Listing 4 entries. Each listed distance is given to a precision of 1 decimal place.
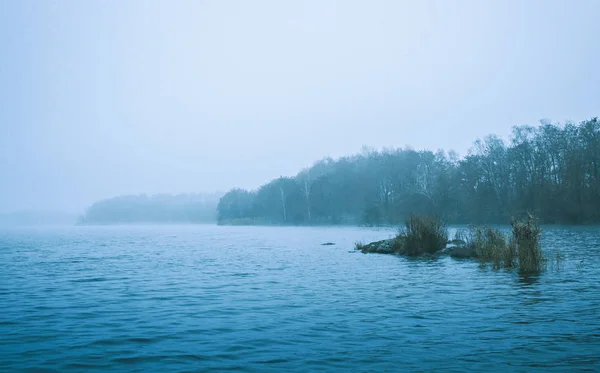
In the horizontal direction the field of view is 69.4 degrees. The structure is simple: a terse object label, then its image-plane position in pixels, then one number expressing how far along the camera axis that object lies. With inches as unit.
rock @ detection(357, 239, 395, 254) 1288.1
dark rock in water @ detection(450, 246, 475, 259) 1071.0
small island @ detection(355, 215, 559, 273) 790.5
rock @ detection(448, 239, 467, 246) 1200.8
